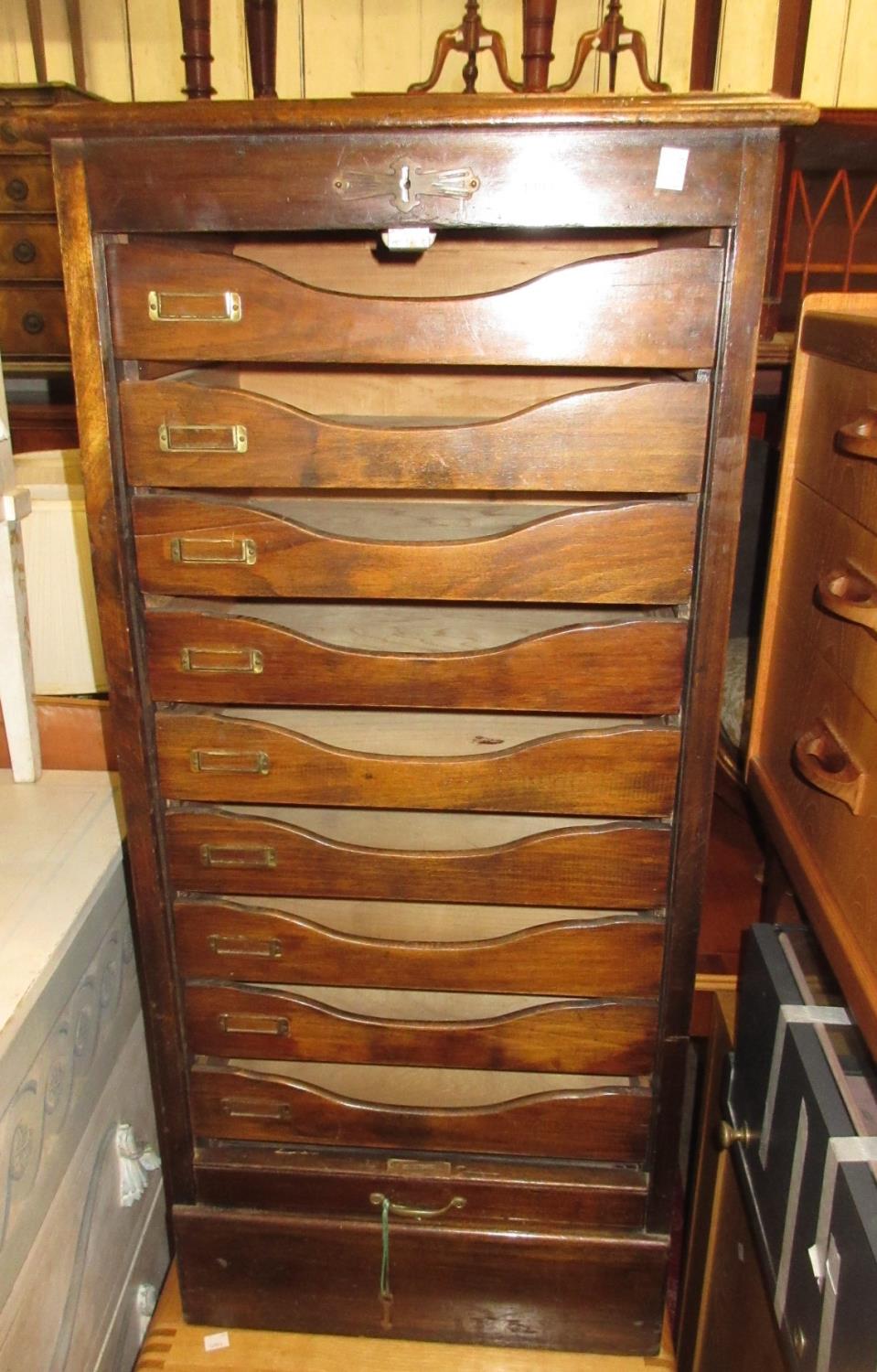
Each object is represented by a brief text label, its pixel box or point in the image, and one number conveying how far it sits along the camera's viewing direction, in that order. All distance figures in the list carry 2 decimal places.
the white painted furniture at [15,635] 1.12
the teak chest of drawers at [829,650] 0.83
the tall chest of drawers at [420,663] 0.76
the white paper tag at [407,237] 0.76
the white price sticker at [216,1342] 1.14
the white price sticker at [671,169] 0.73
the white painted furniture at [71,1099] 0.89
